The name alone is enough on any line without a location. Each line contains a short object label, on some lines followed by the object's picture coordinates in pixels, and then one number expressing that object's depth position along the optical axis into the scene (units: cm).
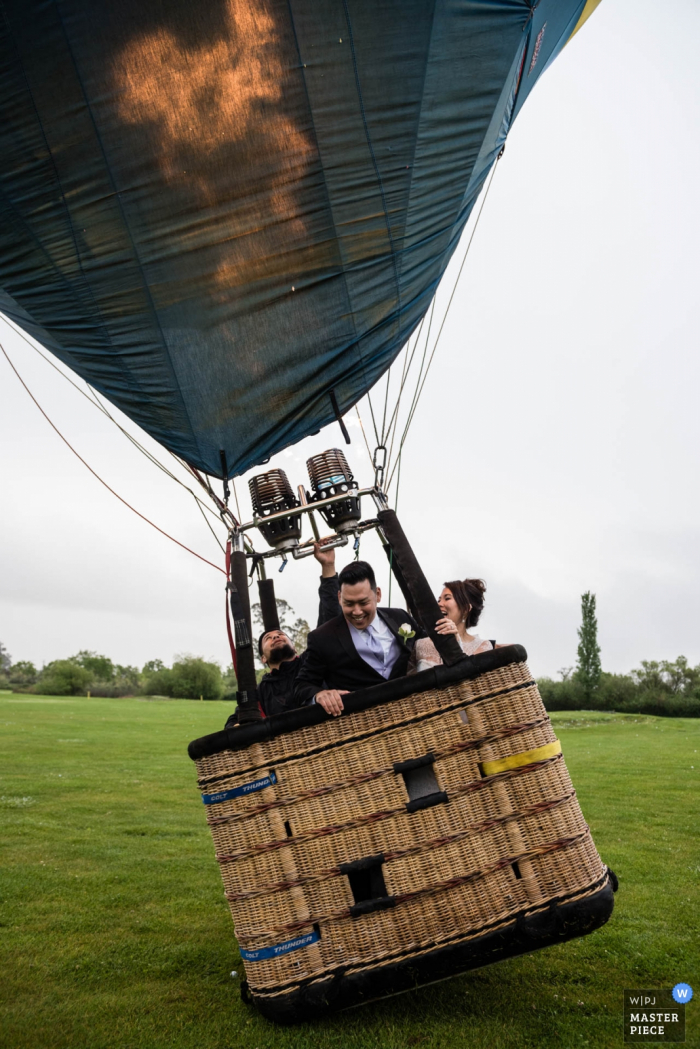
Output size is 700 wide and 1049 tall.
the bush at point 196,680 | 5384
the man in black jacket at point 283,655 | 410
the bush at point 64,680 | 5334
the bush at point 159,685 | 5553
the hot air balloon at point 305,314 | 264
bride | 382
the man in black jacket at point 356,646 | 324
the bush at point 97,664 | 7575
